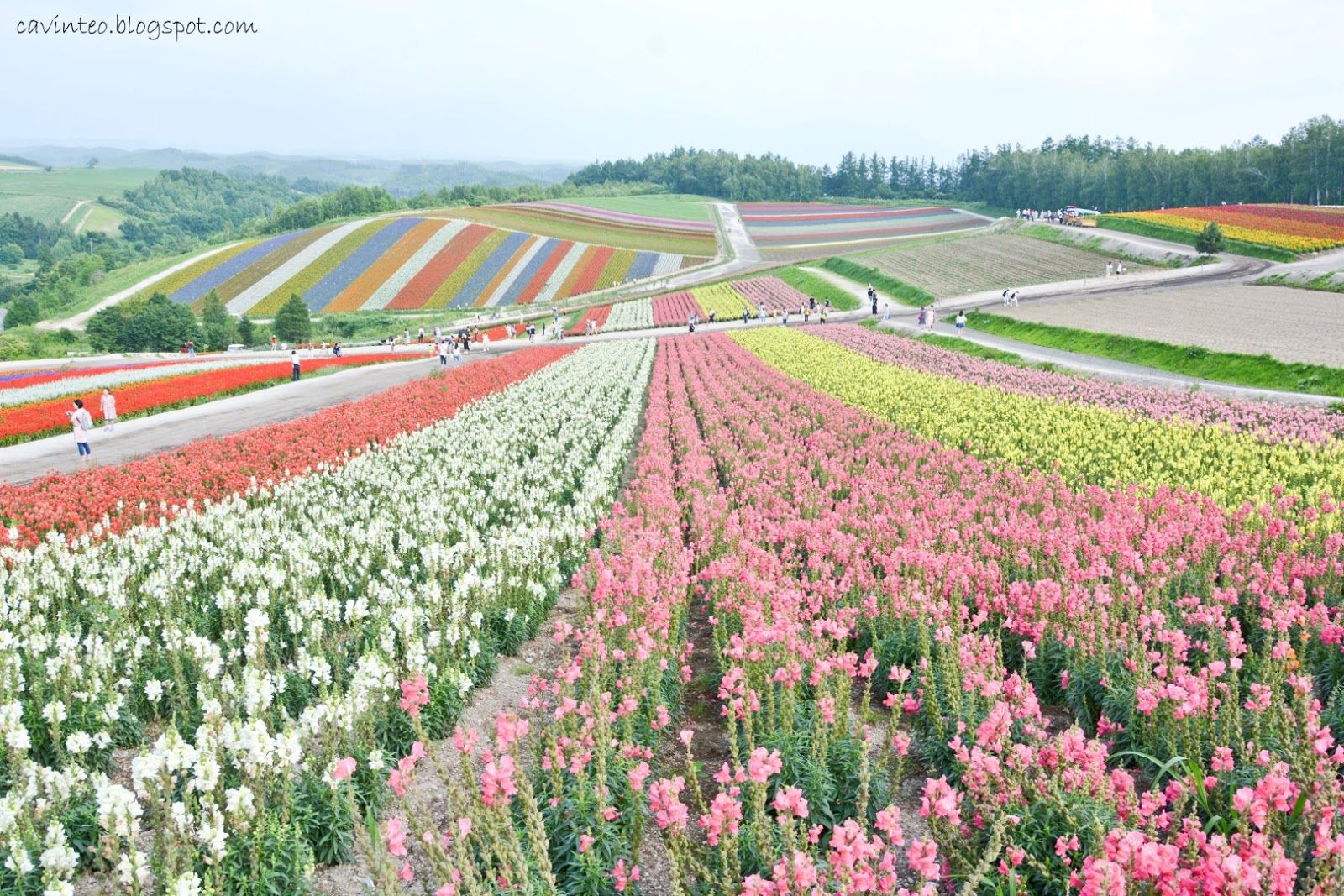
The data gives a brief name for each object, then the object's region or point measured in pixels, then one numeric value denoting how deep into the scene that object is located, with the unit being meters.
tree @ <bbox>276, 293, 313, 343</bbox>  69.19
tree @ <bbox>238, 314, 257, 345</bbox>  69.12
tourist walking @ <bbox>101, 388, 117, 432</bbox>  27.33
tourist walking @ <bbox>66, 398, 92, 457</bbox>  22.00
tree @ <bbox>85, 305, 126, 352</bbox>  65.88
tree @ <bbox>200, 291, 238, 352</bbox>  69.31
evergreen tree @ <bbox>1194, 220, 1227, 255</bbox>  68.62
